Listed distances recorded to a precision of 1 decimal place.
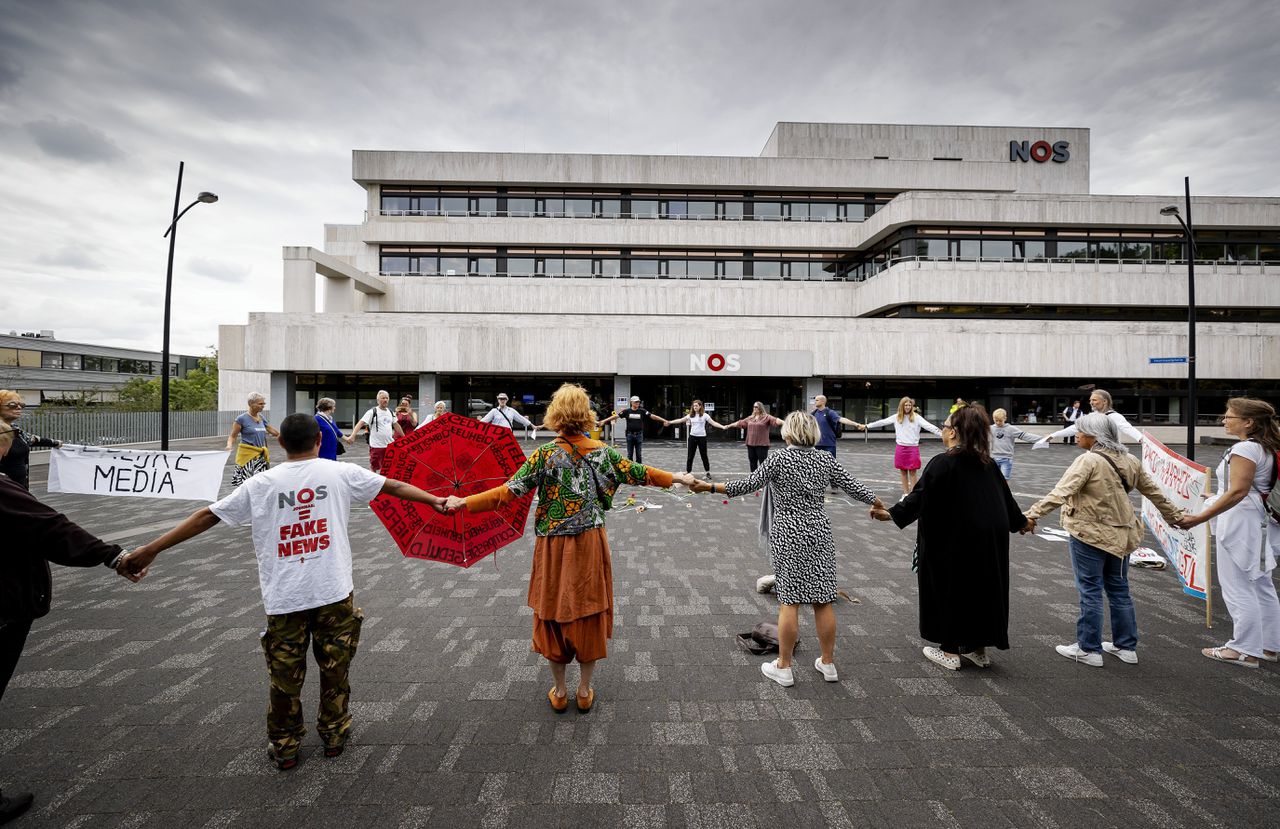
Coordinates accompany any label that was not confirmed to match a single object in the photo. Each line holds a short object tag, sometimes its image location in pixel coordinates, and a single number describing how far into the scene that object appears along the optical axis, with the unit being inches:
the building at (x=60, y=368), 2207.2
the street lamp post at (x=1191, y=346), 594.2
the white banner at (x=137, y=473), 230.1
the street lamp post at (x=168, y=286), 579.1
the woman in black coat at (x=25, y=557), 106.7
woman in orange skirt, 138.2
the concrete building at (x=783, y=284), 1059.3
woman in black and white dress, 160.6
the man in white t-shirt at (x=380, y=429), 398.0
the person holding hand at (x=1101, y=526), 166.9
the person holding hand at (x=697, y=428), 526.8
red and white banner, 199.9
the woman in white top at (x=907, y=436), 422.6
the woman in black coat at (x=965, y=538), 161.2
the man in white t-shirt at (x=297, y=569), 120.4
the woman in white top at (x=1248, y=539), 167.6
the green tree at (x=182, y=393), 2088.7
